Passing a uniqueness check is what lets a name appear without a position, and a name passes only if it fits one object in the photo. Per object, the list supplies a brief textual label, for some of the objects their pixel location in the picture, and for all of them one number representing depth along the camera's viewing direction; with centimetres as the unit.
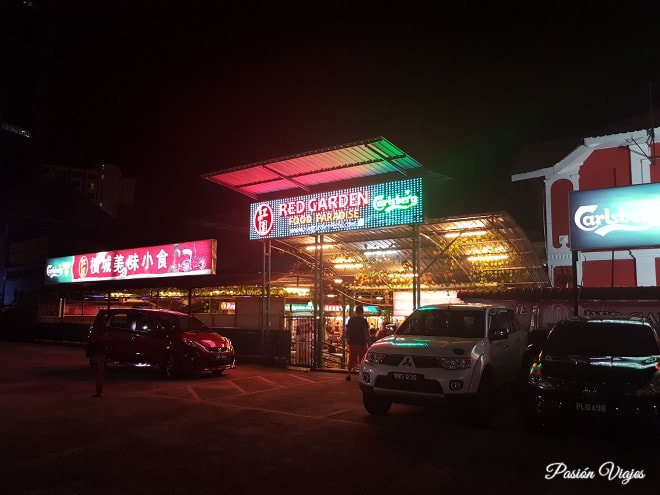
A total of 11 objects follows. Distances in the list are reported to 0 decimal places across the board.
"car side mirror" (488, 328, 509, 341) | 835
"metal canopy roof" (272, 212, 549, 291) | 1357
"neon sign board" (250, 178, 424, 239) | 1281
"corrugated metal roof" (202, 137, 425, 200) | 1267
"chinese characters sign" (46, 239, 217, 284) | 1966
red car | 1315
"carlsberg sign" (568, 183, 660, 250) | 1094
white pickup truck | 745
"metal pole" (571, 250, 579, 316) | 1127
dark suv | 646
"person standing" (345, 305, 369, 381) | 1247
